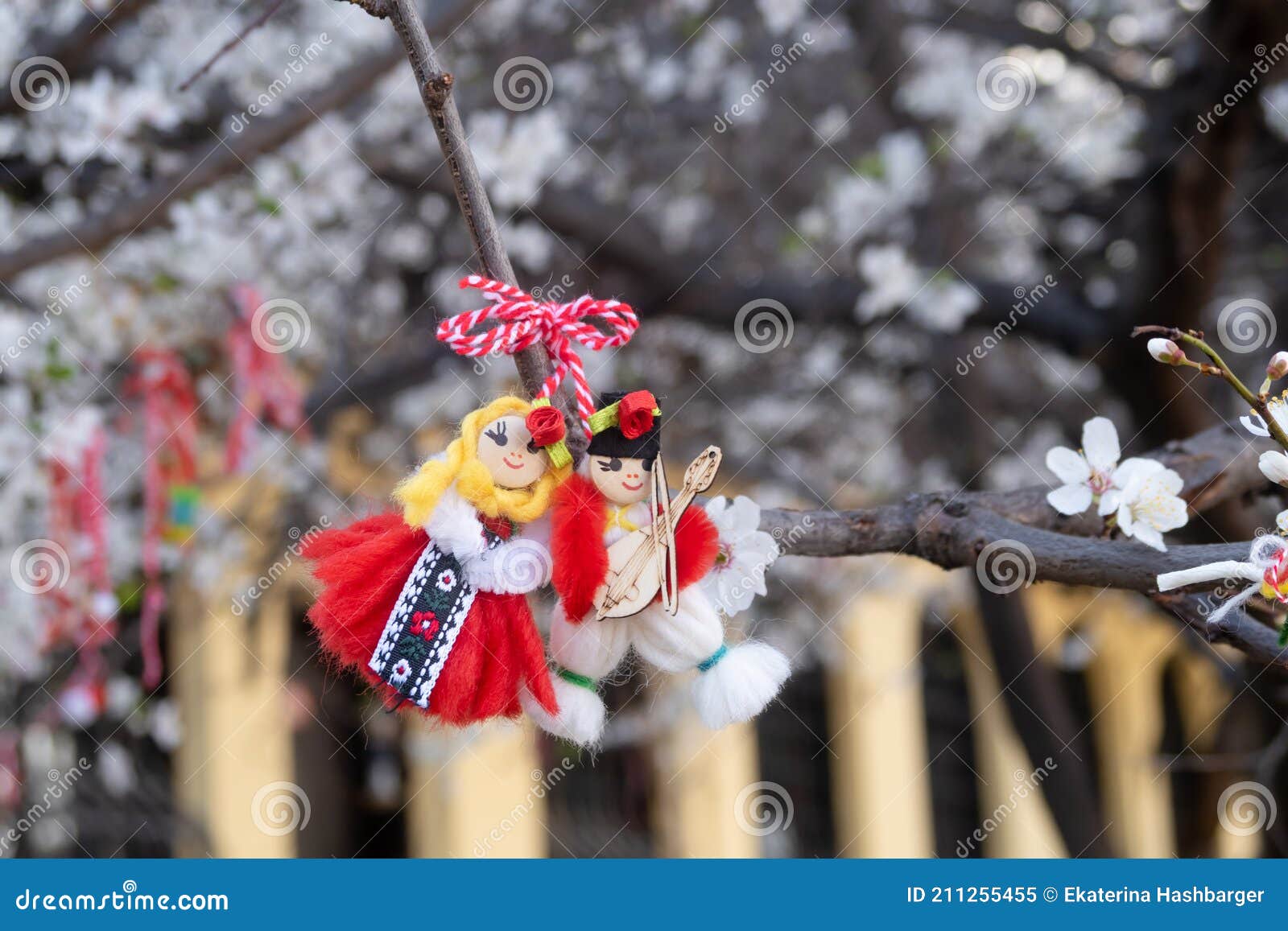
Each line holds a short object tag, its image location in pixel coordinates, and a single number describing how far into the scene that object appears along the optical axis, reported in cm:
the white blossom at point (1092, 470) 108
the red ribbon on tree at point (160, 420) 160
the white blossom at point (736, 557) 106
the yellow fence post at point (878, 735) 517
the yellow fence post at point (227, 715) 381
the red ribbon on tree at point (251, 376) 163
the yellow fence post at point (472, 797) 424
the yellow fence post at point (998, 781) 532
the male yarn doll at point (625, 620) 105
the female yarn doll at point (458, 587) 105
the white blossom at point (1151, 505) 107
